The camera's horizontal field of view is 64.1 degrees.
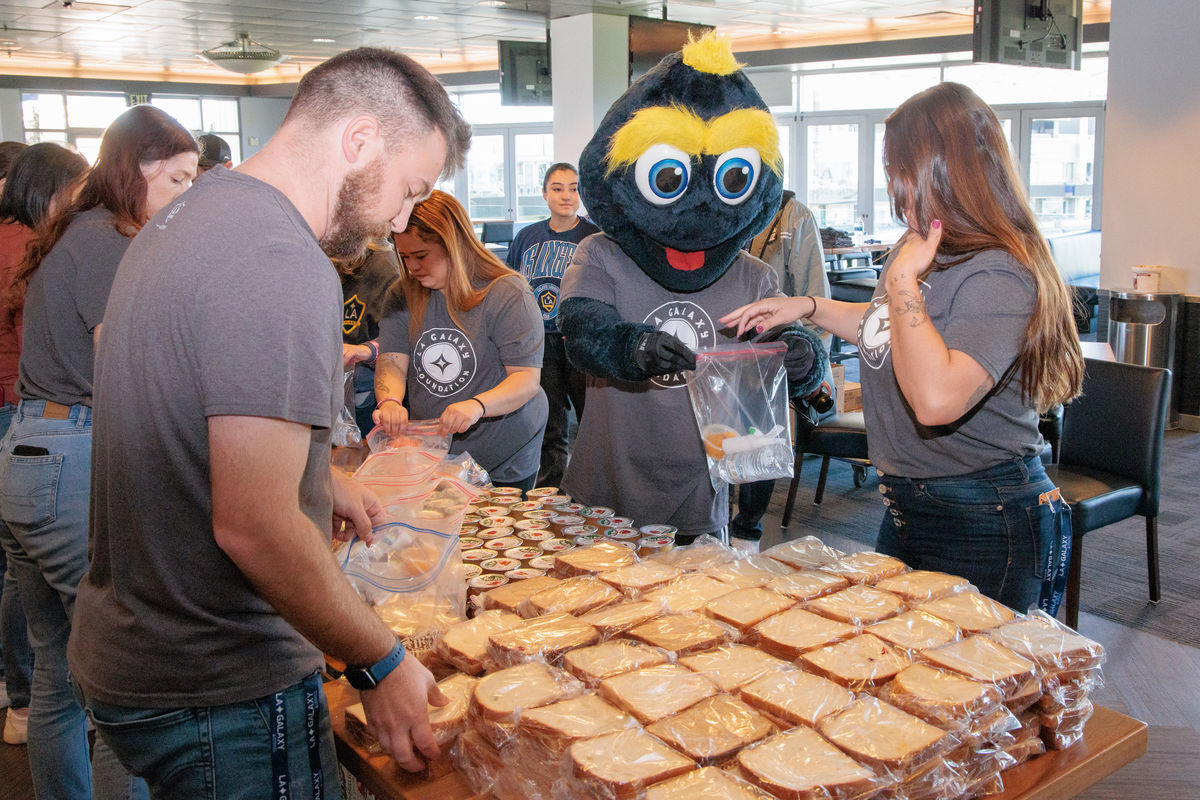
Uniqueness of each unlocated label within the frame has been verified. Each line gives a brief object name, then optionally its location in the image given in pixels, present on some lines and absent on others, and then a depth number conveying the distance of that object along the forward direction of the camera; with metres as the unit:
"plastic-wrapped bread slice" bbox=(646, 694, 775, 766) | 1.11
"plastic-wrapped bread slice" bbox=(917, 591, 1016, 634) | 1.39
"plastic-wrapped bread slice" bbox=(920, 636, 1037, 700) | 1.22
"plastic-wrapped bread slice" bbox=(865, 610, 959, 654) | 1.32
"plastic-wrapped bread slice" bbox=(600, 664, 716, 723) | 1.19
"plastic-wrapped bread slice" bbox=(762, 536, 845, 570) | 1.66
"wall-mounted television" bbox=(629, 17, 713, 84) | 7.39
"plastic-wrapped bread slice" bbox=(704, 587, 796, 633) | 1.40
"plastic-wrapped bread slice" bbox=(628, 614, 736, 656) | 1.35
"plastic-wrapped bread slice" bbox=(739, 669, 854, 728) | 1.17
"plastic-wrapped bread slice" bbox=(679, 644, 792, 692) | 1.26
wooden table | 1.17
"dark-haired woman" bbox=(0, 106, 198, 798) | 2.07
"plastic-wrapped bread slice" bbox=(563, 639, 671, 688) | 1.28
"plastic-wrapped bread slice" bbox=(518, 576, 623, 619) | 1.49
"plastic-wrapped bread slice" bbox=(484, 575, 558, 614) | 1.54
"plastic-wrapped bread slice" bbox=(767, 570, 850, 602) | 1.49
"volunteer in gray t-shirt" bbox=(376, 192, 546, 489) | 2.59
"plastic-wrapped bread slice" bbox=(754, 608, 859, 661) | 1.33
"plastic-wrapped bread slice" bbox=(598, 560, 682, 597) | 1.53
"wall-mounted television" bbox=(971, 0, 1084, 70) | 6.32
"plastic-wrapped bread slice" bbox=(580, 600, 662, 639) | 1.40
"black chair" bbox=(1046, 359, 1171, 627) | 3.23
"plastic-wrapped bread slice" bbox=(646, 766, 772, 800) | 1.02
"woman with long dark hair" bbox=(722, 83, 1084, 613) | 1.70
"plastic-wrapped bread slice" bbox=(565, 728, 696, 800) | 1.04
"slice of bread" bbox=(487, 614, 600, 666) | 1.33
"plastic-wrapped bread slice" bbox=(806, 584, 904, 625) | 1.41
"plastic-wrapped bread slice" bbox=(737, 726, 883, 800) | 1.03
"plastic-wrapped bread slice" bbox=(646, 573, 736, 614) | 1.47
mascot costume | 2.16
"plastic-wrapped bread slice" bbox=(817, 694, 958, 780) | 1.08
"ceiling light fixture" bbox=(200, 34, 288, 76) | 8.52
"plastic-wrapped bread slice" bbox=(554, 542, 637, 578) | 1.63
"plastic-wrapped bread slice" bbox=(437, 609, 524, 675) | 1.37
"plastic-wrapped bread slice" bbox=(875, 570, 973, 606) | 1.49
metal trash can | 6.35
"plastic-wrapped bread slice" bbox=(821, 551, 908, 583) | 1.57
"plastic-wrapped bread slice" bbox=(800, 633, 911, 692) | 1.24
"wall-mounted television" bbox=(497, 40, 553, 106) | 9.42
